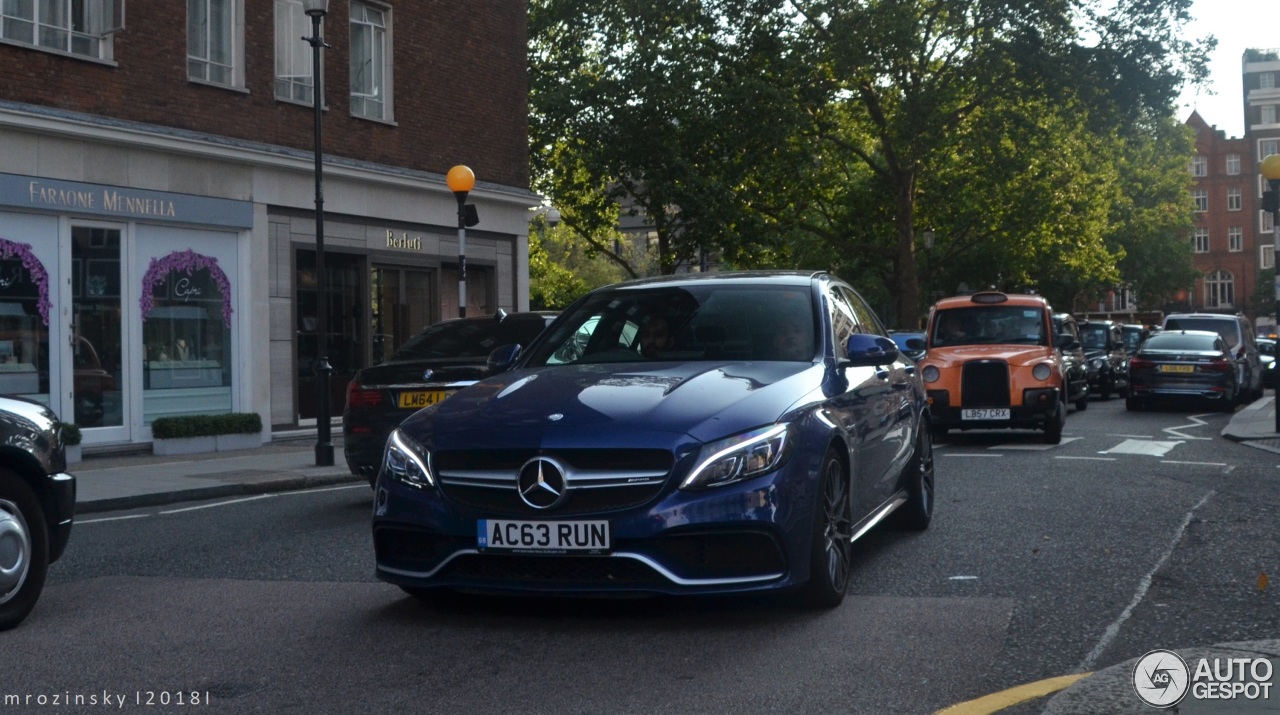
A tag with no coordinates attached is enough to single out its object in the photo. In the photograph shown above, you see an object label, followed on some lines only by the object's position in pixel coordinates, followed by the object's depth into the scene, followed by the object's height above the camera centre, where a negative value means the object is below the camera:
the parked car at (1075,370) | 21.08 -0.37
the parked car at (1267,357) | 36.65 -0.34
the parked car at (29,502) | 6.19 -0.63
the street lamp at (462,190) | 18.95 +2.26
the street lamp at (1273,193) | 18.83 +2.06
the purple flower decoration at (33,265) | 16.59 +1.17
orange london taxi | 17.48 -0.23
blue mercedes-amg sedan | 5.46 -0.51
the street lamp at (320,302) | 15.90 +0.66
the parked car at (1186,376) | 25.52 -0.52
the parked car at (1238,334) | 28.61 +0.25
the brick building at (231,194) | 17.09 +2.36
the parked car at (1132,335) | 38.75 +0.36
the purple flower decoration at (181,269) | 18.61 +1.22
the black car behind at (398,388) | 11.05 -0.24
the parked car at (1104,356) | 32.56 -0.18
